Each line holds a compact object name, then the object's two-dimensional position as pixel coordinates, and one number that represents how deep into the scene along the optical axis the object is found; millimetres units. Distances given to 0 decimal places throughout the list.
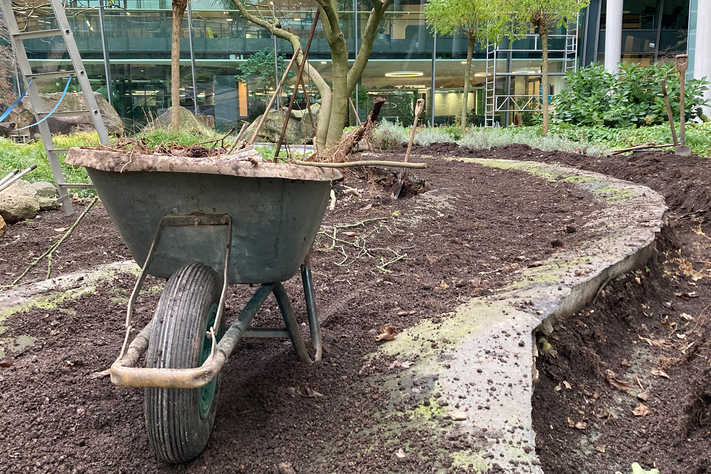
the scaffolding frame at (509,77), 17141
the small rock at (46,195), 5457
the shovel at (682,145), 7865
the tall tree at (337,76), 6090
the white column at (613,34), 16156
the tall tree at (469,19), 12781
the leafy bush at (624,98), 11391
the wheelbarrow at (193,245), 1559
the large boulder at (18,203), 4930
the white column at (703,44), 13812
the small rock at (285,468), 1697
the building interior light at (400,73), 17703
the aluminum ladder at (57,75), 4922
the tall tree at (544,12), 11586
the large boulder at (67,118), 14867
